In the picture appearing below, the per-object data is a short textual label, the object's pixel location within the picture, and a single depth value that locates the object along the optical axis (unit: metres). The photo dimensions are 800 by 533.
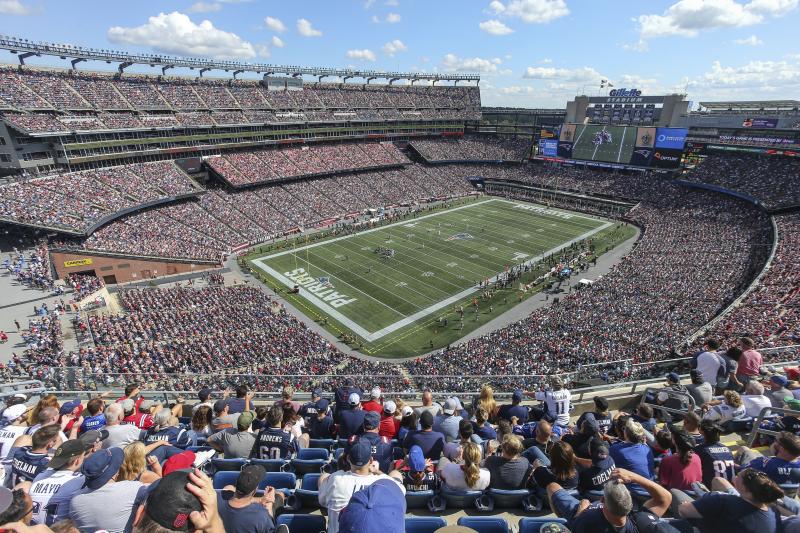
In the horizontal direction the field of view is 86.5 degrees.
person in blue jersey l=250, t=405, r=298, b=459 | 6.36
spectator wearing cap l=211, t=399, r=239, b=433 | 7.36
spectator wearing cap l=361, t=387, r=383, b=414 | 8.66
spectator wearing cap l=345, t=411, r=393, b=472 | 5.67
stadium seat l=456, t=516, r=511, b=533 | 4.57
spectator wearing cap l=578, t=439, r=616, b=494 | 5.02
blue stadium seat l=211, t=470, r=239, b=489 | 5.68
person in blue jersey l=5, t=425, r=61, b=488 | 5.07
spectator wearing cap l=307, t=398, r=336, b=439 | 8.24
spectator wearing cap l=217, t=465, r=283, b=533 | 3.72
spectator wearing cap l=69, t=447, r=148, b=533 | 3.99
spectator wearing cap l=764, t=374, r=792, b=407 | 8.25
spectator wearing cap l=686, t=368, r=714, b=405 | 8.72
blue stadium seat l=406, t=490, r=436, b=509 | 5.62
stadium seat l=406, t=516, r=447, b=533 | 4.57
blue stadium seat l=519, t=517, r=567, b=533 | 4.44
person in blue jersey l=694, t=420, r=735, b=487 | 5.28
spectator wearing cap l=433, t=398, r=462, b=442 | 7.26
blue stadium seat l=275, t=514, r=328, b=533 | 4.64
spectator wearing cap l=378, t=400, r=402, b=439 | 7.48
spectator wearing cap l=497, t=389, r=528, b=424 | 8.27
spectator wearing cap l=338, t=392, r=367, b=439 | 7.45
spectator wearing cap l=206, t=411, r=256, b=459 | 6.47
